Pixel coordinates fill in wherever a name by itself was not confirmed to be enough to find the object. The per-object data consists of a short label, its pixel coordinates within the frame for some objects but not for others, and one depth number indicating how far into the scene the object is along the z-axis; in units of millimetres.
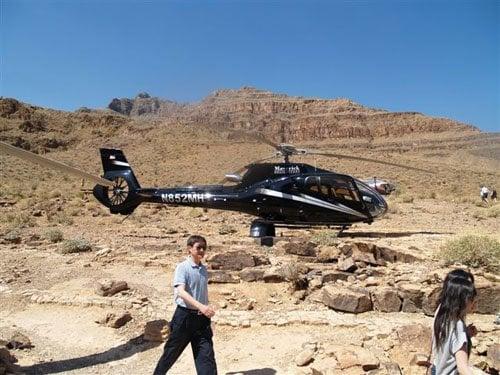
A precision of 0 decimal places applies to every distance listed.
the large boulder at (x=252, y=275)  9734
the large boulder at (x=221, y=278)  9672
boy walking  5207
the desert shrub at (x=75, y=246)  13484
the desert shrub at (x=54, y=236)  15336
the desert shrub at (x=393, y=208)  23369
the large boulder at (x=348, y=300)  7875
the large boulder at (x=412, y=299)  7879
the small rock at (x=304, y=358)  6203
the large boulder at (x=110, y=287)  9203
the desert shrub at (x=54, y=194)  31906
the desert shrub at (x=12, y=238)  15320
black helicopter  14406
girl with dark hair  3688
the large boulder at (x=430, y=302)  7793
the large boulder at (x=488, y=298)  7621
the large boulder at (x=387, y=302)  7895
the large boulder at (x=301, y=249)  12156
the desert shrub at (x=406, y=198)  27055
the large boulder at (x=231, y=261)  10523
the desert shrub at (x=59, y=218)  20812
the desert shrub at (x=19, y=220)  20141
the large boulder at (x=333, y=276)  9208
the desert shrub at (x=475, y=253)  9938
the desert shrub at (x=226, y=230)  17883
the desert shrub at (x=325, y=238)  13018
